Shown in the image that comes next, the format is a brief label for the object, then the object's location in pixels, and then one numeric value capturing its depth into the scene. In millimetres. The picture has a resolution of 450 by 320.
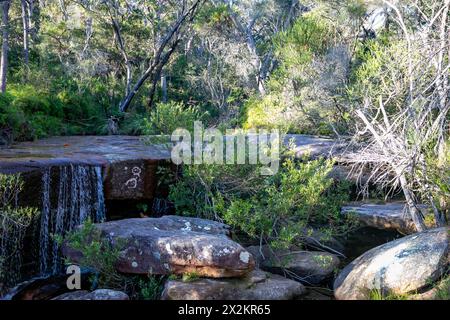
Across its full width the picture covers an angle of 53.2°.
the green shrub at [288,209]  6133
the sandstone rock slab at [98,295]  4725
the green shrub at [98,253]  5152
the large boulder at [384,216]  7416
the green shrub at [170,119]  8617
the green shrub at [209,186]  7137
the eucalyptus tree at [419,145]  5669
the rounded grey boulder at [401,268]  4746
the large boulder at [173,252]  5133
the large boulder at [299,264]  6176
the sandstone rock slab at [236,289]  4844
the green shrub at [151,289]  5171
